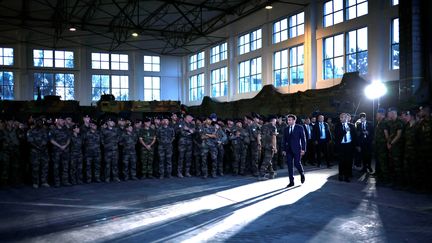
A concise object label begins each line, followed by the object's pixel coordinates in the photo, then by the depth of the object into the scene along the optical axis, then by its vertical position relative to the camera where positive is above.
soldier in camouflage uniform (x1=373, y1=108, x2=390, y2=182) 9.00 -0.87
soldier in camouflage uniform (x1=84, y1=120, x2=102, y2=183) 9.40 -0.85
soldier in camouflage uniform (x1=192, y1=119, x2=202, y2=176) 10.34 -0.82
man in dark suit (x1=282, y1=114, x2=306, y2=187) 8.49 -0.64
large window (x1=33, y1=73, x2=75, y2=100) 30.39 +3.01
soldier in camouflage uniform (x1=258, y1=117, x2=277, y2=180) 9.59 -0.69
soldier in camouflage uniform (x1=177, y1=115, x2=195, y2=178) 10.30 -0.80
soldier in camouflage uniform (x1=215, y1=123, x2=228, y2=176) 10.46 -0.78
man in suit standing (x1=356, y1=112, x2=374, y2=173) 10.65 -0.67
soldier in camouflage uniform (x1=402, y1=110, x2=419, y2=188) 8.13 -0.81
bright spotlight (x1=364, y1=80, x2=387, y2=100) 14.94 +1.10
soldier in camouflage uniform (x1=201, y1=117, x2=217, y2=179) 10.21 -0.80
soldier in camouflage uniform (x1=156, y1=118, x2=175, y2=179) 10.09 -0.75
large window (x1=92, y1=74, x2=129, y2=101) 32.34 +3.00
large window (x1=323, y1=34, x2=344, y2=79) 17.97 +3.00
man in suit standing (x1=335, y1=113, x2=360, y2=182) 9.02 -0.67
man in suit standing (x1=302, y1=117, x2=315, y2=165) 12.63 -0.93
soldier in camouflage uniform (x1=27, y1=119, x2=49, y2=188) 8.93 -0.83
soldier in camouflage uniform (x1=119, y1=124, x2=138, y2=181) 9.75 -0.87
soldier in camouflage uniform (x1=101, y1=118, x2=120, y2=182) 9.58 -0.78
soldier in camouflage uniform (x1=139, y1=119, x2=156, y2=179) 10.03 -0.85
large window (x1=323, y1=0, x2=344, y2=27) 17.83 +5.23
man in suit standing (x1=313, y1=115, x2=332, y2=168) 12.26 -0.67
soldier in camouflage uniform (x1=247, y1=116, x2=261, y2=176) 10.55 -0.77
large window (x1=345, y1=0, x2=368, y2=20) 16.53 +5.04
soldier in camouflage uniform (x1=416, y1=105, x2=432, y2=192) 7.84 -0.75
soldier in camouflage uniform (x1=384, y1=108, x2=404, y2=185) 8.52 -0.79
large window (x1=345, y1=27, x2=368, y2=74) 16.69 +3.09
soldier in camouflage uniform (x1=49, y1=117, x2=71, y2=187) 9.01 -0.82
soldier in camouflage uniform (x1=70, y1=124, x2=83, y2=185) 9.21 -0.98
